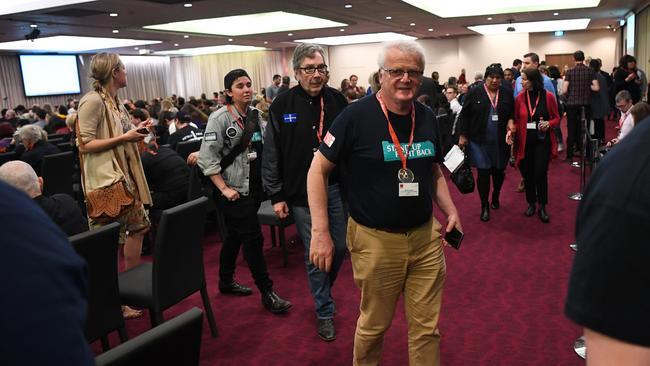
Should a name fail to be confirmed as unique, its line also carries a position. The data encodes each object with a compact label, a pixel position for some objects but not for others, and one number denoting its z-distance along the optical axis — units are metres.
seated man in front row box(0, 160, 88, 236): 2.41
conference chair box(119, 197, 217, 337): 2.58
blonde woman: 2.93
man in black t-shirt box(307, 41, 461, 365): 2.00
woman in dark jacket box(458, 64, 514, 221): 4.87
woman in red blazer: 4.79
